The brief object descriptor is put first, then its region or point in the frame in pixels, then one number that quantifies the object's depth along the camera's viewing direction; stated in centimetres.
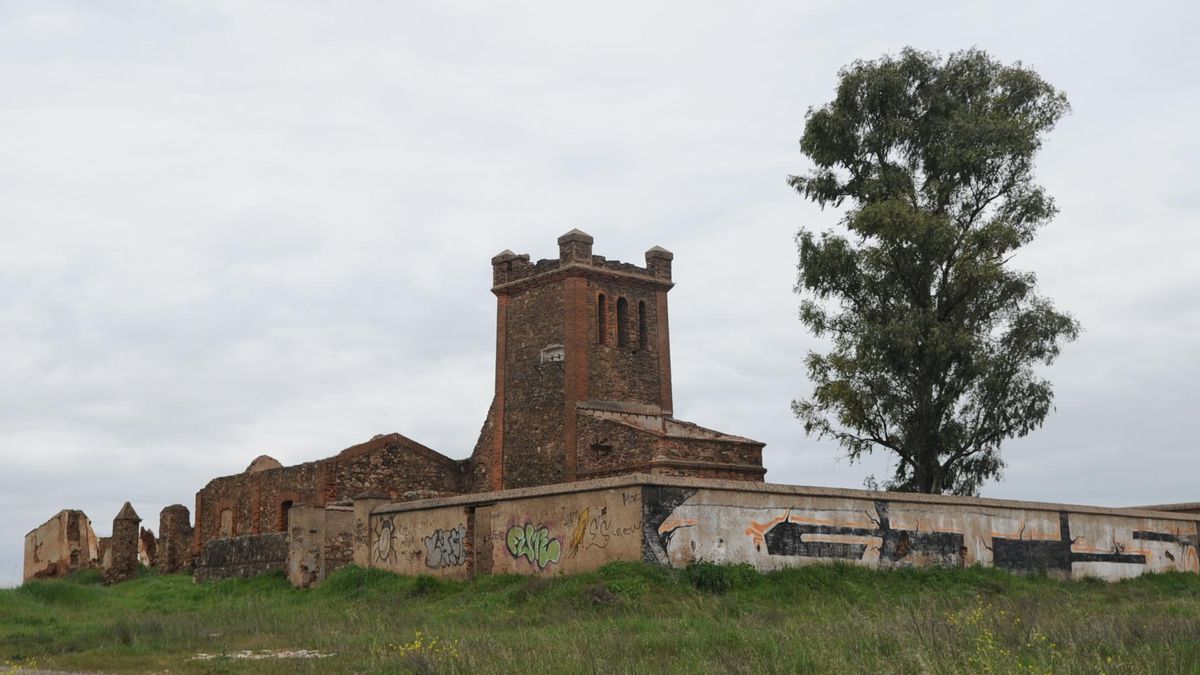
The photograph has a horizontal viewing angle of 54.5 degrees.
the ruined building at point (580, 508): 2142
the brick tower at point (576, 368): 3488
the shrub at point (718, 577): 2008
